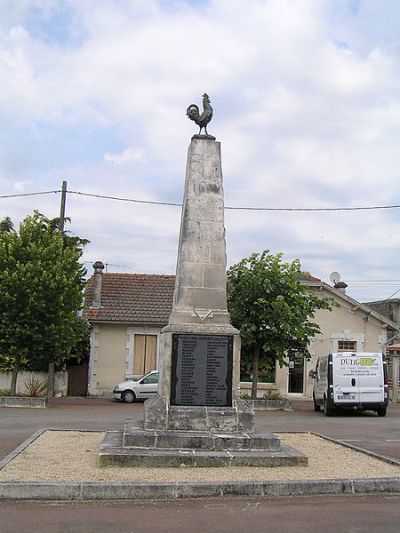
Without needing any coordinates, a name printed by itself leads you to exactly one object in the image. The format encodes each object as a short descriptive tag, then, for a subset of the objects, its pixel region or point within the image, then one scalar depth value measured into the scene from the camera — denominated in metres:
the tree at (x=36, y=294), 20.52
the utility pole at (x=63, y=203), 25.59
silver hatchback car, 24.44
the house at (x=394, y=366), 29.39
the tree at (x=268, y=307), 22.08
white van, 20.70
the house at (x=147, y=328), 27.16
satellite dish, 32.32
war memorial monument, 9.41
